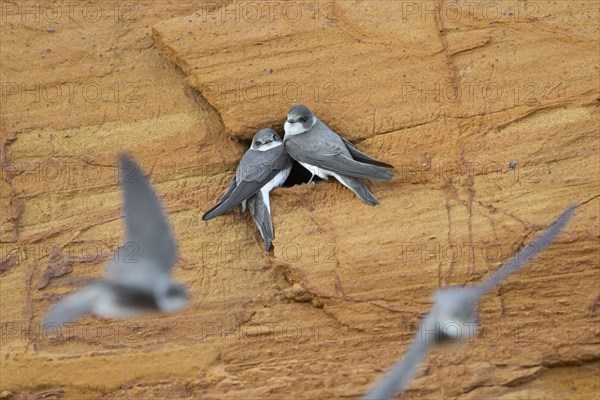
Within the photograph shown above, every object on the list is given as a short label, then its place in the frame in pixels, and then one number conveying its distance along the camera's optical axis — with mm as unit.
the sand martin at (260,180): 15922
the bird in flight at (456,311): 13953
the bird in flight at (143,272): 13758
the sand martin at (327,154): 15758
